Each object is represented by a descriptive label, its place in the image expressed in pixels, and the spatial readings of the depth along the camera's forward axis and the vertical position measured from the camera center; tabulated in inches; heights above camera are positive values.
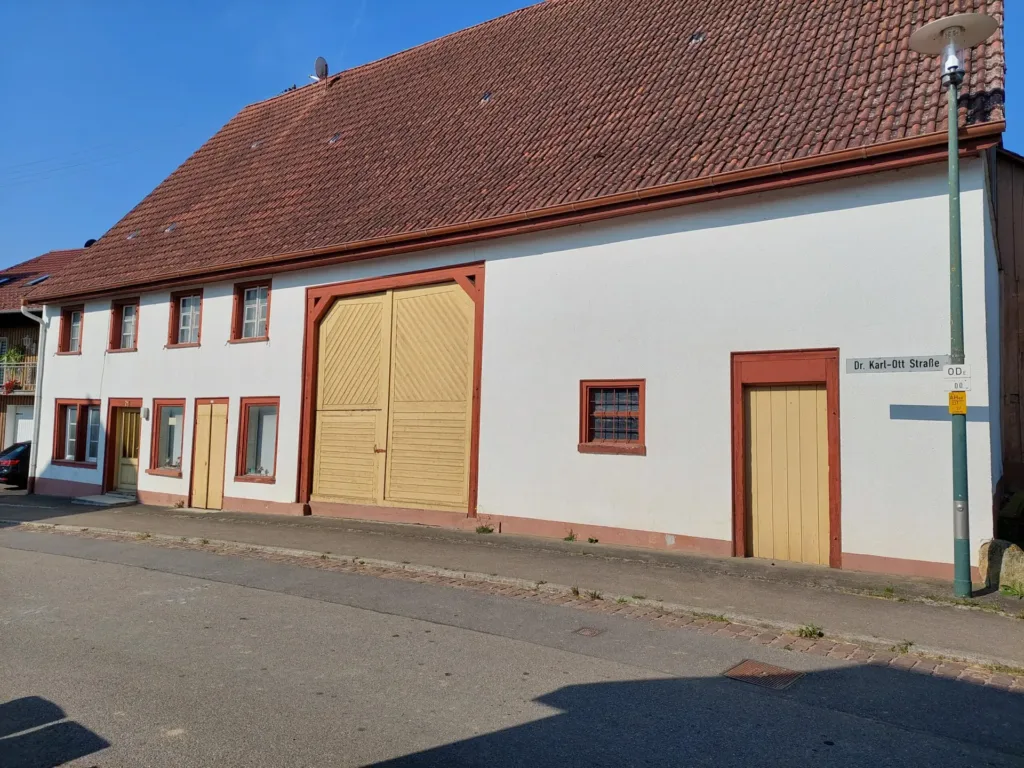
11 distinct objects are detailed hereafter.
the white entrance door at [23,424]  1116.5 +19.8
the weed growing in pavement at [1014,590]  310.3 -50.6
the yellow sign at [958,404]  308.3 +21.6
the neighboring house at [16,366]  1094.4 +99.2
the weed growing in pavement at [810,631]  264.8 -58.3
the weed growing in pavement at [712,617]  286.8 -59.0
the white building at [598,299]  371.9 +93.1
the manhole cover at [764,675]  215.8 -61.4
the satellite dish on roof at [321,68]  927.0 +439.1
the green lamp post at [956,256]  306.8 +78.6
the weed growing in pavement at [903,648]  246.7 -58.7
